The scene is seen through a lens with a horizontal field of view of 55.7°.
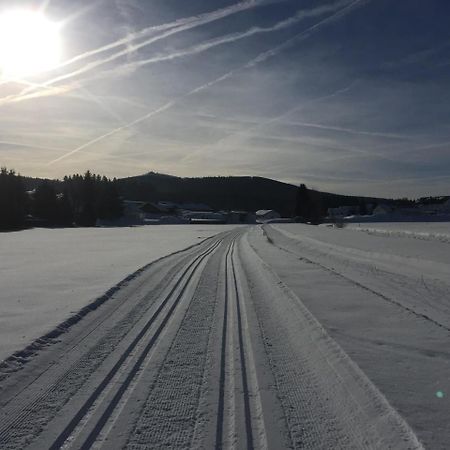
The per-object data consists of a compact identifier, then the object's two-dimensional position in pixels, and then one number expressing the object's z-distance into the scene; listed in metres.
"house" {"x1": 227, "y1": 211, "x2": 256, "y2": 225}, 131.40
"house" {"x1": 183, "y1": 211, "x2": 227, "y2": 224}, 117.51
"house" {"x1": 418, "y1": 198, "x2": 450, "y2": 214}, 131.35
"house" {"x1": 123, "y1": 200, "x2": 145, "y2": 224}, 99.36
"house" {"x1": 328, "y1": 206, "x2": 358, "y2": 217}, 158.23
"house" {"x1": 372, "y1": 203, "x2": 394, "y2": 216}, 134.75
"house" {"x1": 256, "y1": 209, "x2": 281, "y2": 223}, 139.35
